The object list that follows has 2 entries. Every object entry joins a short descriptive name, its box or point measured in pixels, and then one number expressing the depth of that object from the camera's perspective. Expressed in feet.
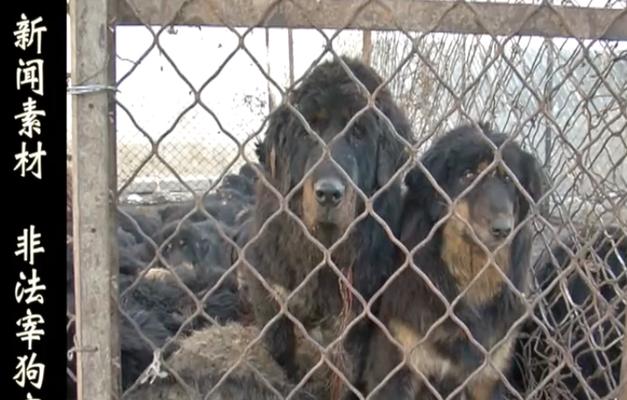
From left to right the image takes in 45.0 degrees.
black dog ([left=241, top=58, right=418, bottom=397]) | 9.45
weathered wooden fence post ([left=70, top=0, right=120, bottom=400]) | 5.66
